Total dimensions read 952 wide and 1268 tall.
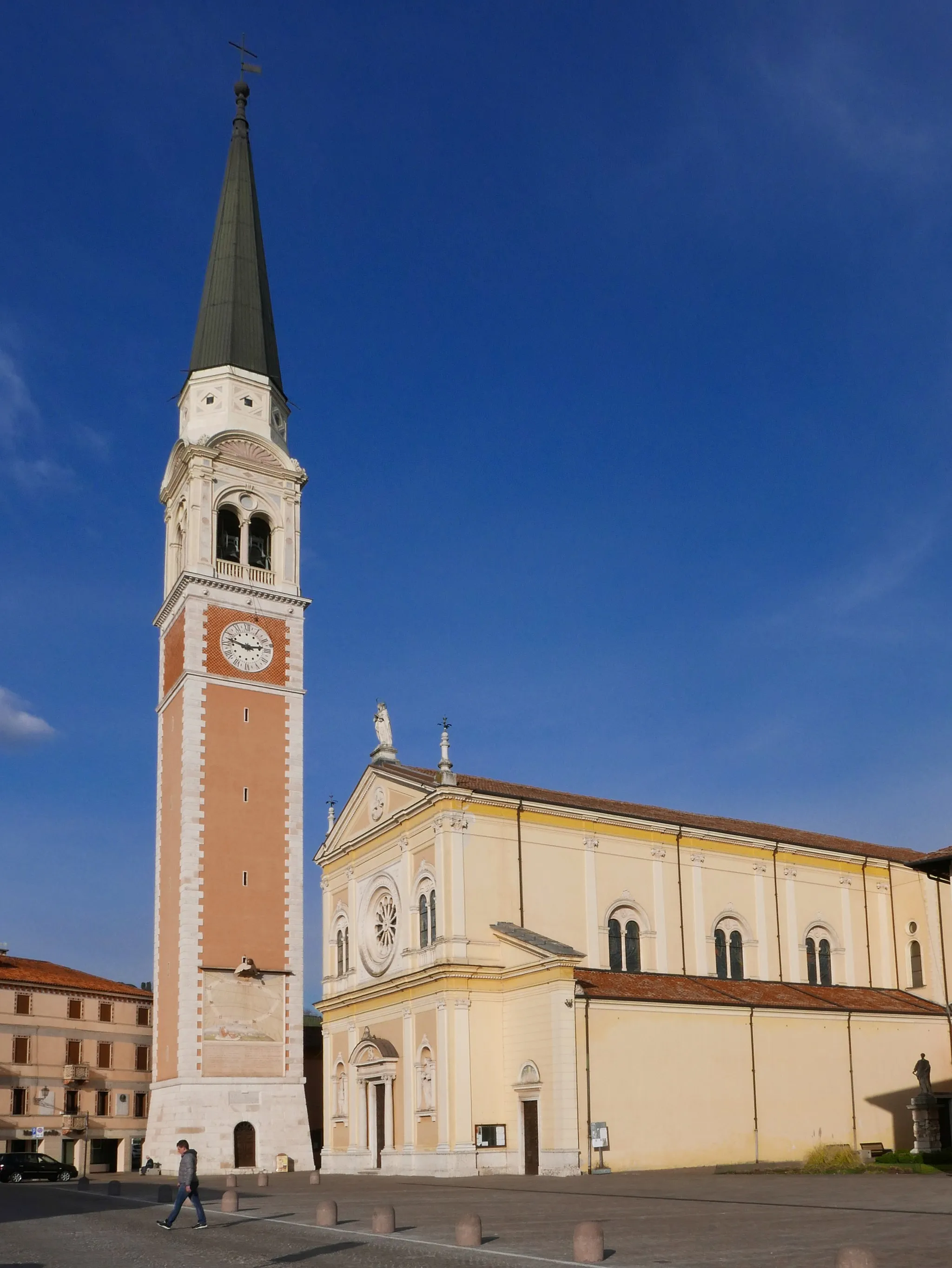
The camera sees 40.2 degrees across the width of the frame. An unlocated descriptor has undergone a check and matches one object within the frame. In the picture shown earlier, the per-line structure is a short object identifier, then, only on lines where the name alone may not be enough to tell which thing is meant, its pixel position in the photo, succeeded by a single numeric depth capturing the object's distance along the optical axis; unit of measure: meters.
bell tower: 47.03
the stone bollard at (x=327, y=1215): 22.03
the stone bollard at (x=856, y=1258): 12.46
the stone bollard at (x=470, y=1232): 18.08
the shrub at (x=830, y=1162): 34.97
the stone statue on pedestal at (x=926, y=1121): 41.53
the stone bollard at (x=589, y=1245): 15.81
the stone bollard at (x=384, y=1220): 20.06
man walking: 22.31
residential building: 60.47
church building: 40.47
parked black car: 47.31
